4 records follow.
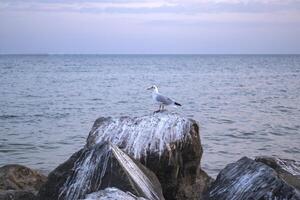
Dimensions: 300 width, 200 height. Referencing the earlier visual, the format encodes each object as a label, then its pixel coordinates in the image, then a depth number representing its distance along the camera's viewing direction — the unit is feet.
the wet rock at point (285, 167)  22.51
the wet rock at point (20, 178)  26.91
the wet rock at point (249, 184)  18.42
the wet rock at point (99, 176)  18.95
